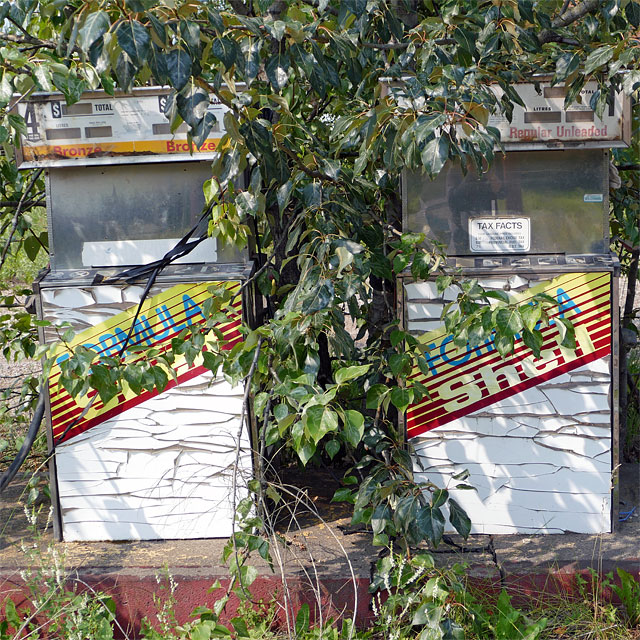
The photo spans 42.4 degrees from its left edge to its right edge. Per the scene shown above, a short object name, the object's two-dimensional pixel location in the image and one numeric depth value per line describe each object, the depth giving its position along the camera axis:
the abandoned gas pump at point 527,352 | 3.39
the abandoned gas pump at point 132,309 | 3.36
